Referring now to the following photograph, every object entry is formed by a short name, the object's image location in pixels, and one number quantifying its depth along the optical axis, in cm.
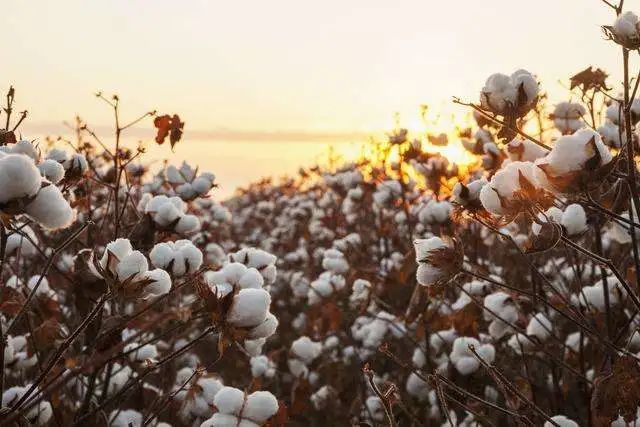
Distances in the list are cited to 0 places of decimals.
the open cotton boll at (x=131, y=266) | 158
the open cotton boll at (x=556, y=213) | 223
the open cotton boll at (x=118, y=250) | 159
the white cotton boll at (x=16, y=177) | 128
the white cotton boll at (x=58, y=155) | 237
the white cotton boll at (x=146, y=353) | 305
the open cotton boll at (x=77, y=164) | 234
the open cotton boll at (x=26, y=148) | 176
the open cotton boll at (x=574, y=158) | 136
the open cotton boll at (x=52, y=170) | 183
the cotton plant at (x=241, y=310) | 157
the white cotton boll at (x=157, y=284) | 166
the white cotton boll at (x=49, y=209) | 135
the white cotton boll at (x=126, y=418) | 280
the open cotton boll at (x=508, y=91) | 180
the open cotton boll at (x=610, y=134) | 261
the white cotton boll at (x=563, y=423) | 207
